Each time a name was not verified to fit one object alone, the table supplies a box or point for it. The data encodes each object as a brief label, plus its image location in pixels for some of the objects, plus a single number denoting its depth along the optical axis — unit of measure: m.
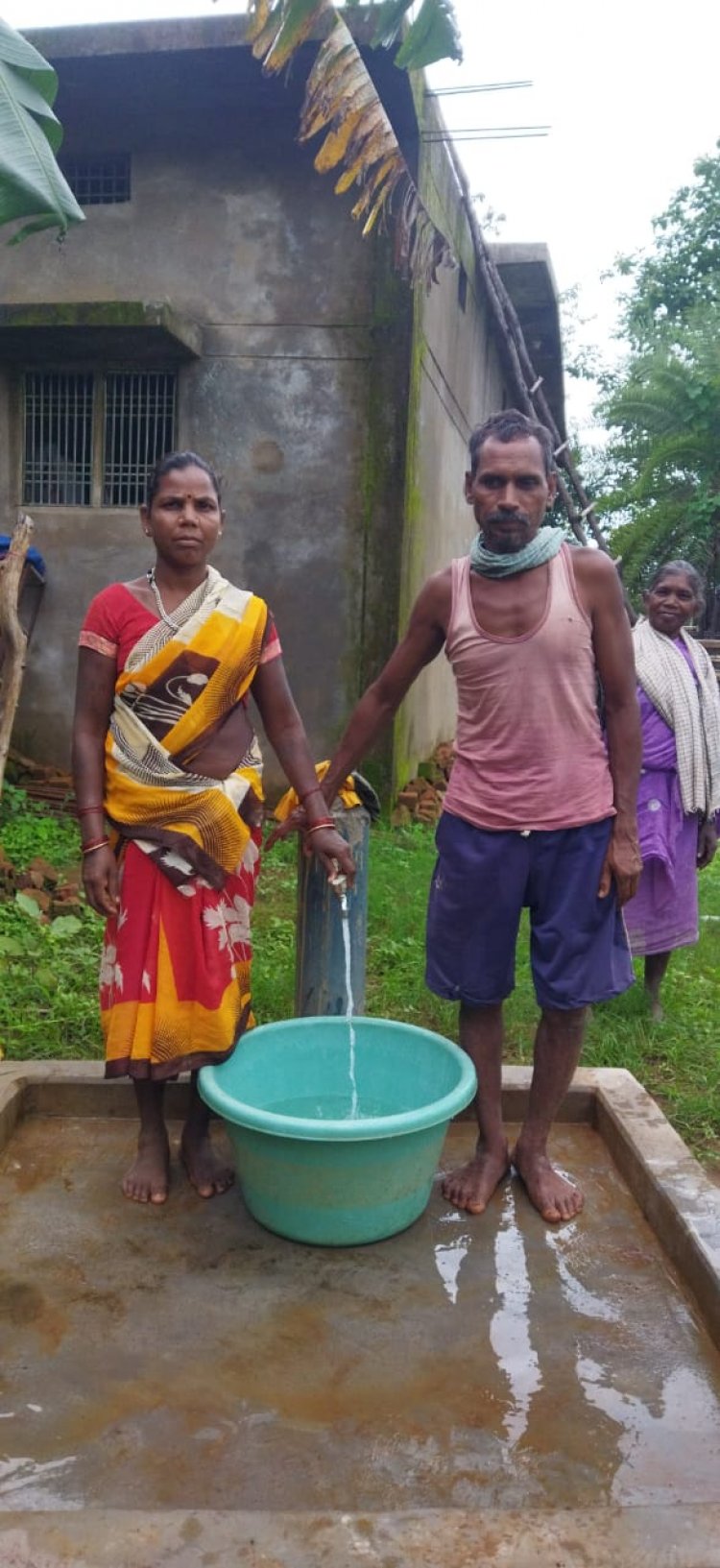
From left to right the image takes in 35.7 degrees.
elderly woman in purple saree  4.02
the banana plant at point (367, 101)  2.31
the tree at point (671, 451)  16.52
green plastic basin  2.30
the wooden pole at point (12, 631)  5.44
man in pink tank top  2.46
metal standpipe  3.03
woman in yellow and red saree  2.54
